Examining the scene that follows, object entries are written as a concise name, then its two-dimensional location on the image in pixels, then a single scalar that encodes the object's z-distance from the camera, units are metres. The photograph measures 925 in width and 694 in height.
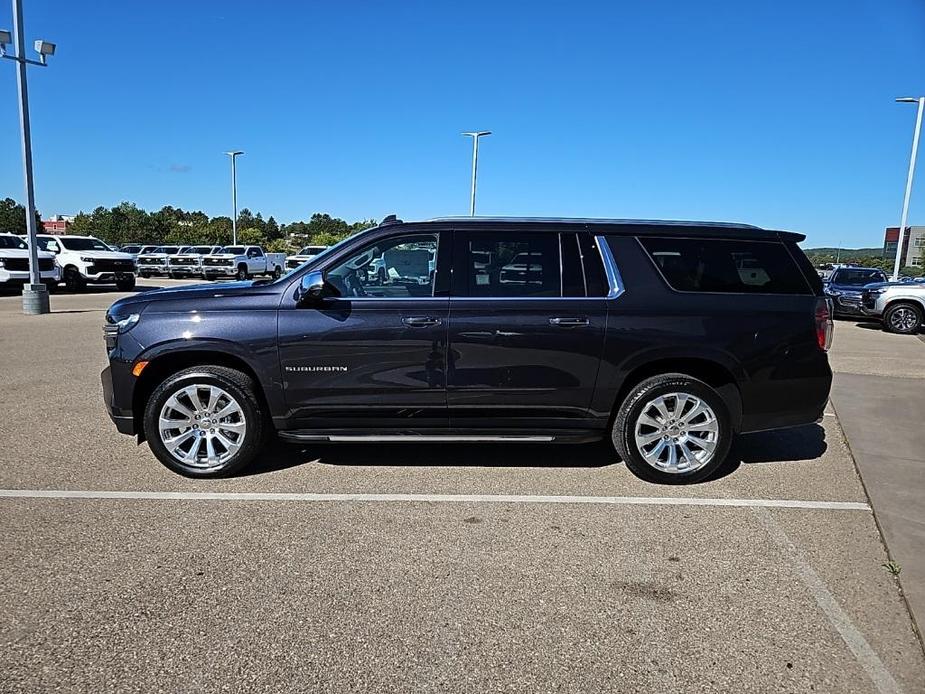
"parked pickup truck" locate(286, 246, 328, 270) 31.49
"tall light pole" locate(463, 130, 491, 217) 39.16
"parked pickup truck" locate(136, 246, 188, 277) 34.91
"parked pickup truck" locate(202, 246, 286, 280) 31.72
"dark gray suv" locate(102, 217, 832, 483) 4.65
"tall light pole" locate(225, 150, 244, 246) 45.72
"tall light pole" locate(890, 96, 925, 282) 25.88
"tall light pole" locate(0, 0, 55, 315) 14.40
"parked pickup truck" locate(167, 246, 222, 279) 33.12
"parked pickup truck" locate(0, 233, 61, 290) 20.92
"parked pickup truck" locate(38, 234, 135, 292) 22.66
